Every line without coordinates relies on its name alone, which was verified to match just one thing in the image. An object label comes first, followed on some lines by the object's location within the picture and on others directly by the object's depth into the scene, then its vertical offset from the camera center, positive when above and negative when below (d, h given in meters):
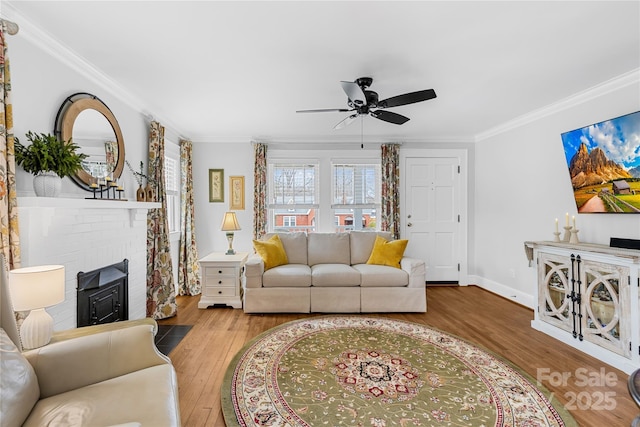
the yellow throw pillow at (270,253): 3.93 -0.52
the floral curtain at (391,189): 4.91 +0.40
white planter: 1.97 +0.19
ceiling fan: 2.39 +0.96
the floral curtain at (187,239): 4.54 -0.39
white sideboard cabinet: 2.35 -0.75
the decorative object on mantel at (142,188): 3.25 +0.28
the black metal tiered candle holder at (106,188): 2.63 +0.23
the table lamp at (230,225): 4.27 -0.17
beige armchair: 1.19 -0.78
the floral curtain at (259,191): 4.78 +0.35
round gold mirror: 2.38 +0.68
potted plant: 1.96 +0.35
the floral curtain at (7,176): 1.69 +0.21
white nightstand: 3.94 -0.90
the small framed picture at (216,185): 4.88 +0.45
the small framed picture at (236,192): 4.89 +0.34
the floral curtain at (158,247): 3.55 -0.40
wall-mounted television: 2.62 +0.47
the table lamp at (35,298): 1.60 -0.46
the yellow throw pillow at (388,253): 4.00 -0.53
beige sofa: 3.68 -0.94
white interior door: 5.04 -0.02
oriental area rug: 1.85 -1.23
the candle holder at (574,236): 3.03 -0.22
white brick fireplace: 1.90 -0.20
